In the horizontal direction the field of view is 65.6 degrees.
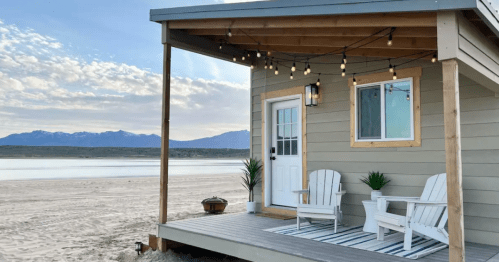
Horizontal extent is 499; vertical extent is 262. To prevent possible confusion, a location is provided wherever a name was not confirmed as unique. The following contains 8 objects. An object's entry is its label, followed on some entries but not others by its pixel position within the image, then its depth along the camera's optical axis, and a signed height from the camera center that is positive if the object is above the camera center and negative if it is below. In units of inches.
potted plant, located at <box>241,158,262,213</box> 246.4 -16.8
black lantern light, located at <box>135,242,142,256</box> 204.7 -51.1
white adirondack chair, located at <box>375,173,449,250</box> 146.7 -25.2
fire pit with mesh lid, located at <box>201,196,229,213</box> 331.9 -46.5
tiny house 117.6 +22.3
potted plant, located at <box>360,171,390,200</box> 185.8 -14.5
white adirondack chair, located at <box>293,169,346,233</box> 180.5 -23.5
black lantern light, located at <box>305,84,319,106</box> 219.1 +32.0
